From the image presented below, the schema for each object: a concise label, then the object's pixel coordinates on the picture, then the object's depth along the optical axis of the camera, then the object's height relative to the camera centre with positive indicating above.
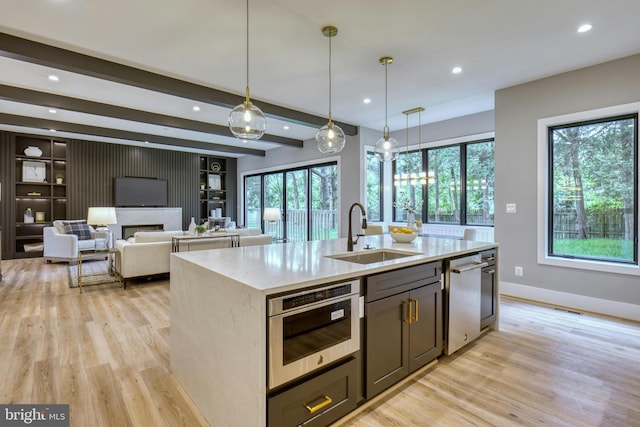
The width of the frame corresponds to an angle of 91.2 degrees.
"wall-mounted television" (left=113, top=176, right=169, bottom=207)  8.26 +0.57
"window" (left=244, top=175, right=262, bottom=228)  9.84 +0.37
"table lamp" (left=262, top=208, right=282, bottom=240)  7.46 -0.05
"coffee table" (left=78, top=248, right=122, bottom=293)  4.56 -1.05
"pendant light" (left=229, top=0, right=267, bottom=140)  2.64 +0.78
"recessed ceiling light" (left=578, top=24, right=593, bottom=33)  2.87 +1.69
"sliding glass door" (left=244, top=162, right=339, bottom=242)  7.41 +0.30
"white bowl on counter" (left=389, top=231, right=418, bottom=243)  3.04 -0.25
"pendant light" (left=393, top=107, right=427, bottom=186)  5.45 +0.82
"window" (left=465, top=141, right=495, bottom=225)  5.56 +0.51
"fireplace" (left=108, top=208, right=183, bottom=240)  8.20 -0.22
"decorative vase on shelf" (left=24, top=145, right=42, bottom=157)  7.14 +1.42
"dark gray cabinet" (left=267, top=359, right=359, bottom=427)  1.43 -0.94
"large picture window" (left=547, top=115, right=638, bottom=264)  3.52 +0.24
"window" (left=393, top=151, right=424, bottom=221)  6.54 +0.50
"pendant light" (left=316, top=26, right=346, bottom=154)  3.35 +0.79
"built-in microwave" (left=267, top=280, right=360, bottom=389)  1.41 -0.59
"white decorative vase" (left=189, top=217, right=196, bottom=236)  5.50 -0.32
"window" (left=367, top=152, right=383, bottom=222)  6.78 +0.51
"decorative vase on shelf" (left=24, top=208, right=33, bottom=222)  7.28 -0.05
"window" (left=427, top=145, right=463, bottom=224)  5.99 +0.49
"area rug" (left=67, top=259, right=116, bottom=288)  4.84 -1.07
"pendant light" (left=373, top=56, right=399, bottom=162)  3.94 +0.81
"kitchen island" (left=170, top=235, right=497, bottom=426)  1.40 -0.52
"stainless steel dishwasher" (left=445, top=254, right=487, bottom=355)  2.47 -0.74
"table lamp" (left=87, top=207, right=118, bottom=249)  5.32 -0.06
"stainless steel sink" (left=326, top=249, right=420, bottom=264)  2.44 -0.36
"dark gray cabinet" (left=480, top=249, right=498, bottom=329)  2.87 -0.76
